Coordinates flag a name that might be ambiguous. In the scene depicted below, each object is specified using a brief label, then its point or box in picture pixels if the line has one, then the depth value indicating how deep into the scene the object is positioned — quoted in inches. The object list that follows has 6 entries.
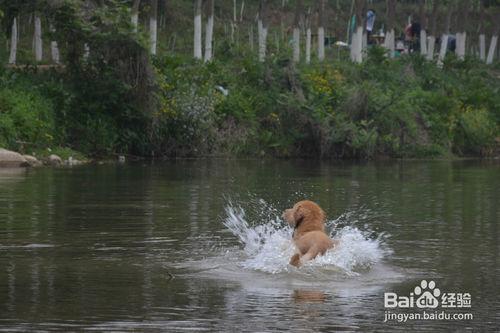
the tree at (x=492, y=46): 2492.6
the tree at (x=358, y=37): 2014.0
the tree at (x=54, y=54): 1702.5
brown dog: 531.8
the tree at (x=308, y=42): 2036.9
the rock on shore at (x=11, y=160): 1283.2
